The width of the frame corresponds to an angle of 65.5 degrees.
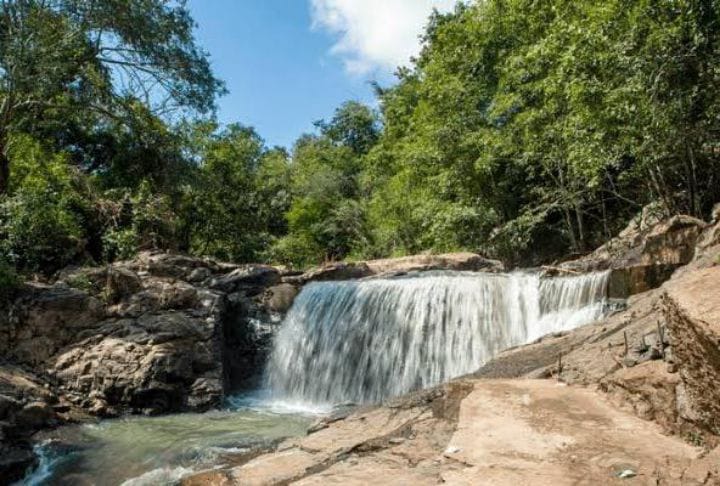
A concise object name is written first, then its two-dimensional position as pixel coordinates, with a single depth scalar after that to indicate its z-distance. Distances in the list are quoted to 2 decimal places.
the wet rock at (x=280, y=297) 13.46
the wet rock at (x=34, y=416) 7.90
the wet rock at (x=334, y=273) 14.44
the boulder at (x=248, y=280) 13.48
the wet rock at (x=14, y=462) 6.62
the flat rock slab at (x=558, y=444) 2.83
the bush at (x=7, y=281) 10.48
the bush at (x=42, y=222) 12.28
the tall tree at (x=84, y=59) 11.22
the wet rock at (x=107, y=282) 11.44
